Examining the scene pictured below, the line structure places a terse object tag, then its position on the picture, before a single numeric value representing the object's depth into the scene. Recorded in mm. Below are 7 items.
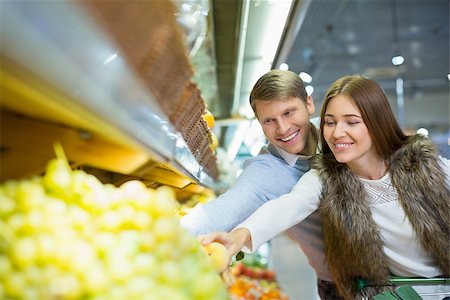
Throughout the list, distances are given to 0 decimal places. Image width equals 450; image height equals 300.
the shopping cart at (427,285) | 1914
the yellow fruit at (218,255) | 1211
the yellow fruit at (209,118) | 2176
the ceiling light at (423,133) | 2091
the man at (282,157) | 1866
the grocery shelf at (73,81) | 564
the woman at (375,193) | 1865
